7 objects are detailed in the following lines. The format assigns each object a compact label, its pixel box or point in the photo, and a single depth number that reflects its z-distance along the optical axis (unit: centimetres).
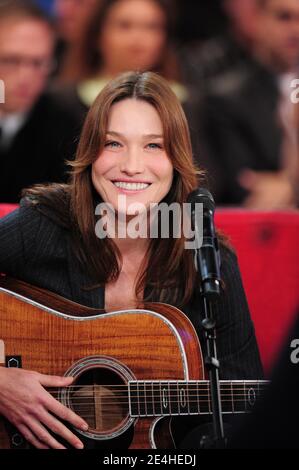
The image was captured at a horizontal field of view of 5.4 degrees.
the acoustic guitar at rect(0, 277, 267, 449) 480
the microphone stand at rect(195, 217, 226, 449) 462
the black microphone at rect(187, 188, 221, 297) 462
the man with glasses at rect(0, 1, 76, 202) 522
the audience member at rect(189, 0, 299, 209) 542
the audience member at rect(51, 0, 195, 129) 543
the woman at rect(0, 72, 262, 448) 486
